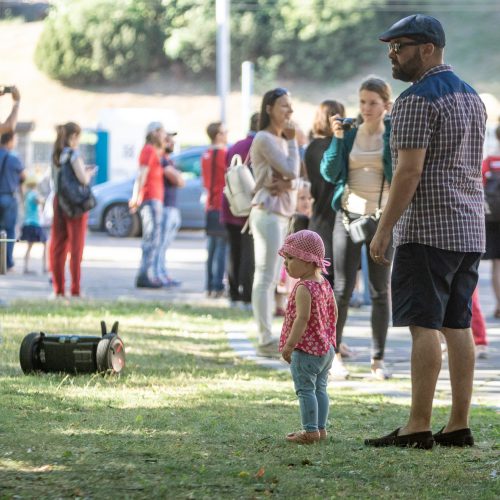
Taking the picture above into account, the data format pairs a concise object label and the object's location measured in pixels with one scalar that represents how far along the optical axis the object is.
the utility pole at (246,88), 51.34
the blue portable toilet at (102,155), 36.94
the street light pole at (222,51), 35.81
